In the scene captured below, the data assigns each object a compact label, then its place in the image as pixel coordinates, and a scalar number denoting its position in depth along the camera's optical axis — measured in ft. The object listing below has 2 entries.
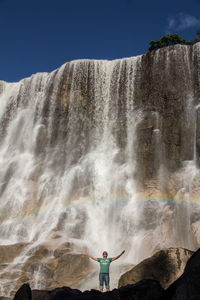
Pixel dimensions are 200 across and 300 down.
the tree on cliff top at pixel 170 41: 130.31
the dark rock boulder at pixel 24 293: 24.70
